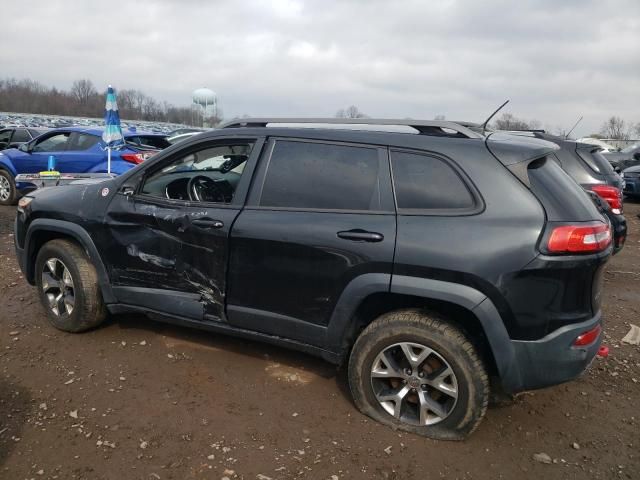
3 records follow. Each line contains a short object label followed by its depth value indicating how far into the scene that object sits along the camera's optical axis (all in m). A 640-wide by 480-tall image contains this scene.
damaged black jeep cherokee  2.59
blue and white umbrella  8.39
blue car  9.10
